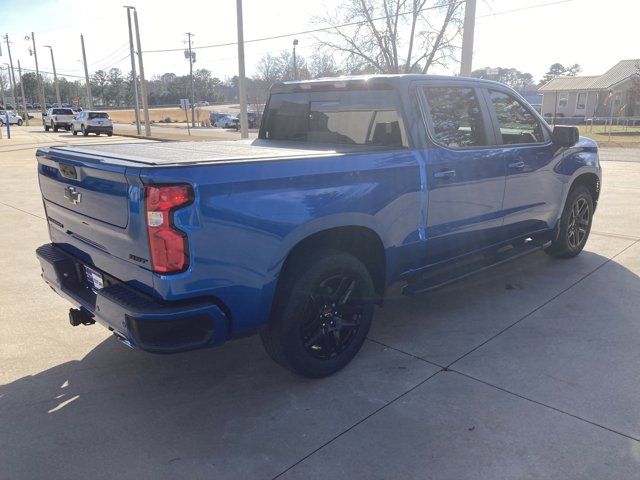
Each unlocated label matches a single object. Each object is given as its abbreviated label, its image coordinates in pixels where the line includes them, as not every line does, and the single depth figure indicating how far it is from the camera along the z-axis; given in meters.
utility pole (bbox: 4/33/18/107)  73.14
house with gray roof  47.75
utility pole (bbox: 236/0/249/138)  19.98
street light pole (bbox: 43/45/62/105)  72.09
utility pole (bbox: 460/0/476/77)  12.52
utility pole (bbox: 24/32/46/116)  69.56
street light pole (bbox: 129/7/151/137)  32.94
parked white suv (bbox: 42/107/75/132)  40.34
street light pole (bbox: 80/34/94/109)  48.95
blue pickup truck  2.62
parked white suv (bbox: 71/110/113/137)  33.81
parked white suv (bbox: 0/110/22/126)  55.46
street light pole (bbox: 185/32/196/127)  60.66
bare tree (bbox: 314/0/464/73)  26.48
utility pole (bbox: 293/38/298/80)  52.70
